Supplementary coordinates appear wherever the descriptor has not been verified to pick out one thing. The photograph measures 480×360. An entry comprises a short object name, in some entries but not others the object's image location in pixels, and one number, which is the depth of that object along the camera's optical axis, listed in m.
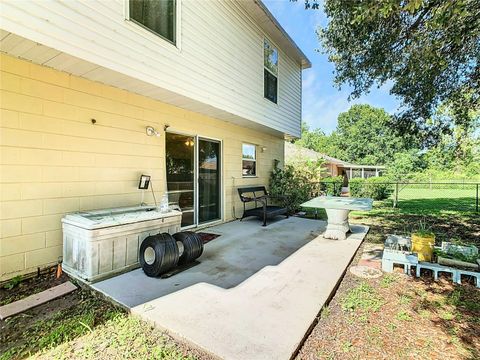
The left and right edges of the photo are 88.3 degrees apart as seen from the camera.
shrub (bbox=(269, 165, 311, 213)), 8.63
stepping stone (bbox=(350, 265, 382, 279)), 3.47
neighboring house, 17.65
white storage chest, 3.06
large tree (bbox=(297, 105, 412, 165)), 38.22
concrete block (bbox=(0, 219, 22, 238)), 3.03
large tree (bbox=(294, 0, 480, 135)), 4.59
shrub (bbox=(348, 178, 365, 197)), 14.15
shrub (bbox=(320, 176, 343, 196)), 13.10
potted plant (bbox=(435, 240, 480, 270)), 3.41
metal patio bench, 6.59
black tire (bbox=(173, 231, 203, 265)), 3.62
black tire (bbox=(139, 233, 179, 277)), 3.19
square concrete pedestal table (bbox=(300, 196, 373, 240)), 5.00
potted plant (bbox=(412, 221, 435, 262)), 3.75
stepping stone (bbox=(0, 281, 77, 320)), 2.50
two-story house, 3.03
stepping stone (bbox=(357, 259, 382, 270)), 3.82
